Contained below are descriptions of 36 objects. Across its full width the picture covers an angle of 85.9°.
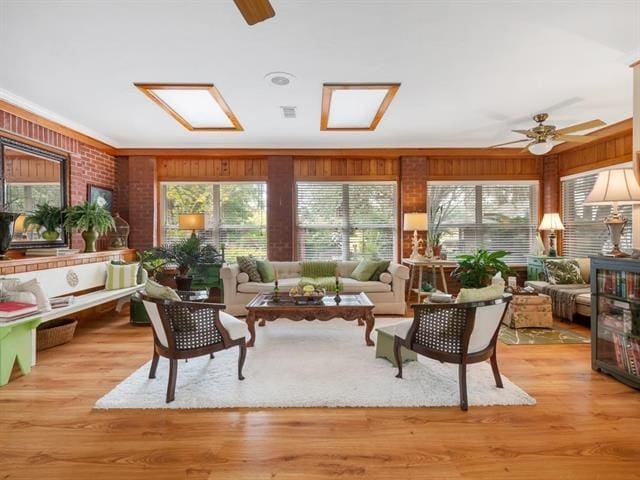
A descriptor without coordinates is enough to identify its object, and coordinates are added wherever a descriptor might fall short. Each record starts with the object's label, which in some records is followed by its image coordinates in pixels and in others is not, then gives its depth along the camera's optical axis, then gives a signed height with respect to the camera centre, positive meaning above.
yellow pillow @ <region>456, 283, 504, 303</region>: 2.48 -0.42
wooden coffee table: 3.62 -0.80
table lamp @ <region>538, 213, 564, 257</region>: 5.57 +0.20
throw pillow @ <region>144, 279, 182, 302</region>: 2.64 -0.42
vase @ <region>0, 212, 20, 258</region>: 3.53 +0.08
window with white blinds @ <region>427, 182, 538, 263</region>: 6.37 +0.35
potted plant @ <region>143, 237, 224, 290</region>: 5.25 -0.31
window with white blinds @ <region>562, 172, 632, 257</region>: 5.16 +0.24
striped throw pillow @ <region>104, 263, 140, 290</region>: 4.92 -0.55
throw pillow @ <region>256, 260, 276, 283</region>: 5.14 -0.52
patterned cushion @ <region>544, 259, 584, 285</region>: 4.96 -0.52
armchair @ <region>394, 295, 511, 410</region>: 2.41 -0.71
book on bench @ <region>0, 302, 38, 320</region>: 2.88 -0.61
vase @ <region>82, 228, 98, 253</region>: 4.80 -0.02
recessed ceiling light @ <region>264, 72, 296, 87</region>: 3.34 +1.59
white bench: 2.87 -0.74
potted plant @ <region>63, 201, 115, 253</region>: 4.55 +0.22
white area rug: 2.49 -1.17
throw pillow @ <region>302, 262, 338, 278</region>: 5.55 -0.52
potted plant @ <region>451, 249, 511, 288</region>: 4.93 -0.47
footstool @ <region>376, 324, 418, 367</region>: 3.10 -1.03
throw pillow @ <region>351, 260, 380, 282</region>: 5.14 -0.51
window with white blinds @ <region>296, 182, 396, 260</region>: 6.36 +0.34
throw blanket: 4.51 -0.81
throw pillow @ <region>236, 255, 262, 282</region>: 5.03 -0.45
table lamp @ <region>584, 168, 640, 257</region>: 2.84 +0.36
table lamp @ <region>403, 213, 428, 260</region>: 5.61 +0.26
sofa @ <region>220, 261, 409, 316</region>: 4.88 -0.73
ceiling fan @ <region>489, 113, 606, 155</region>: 3.94 +1.17
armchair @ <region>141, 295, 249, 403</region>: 2.54 -0.73
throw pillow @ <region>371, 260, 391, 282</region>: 5.17 -0.50
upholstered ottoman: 4.30 -0.94
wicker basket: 3.66 -1.04
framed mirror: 3.92 +0.65
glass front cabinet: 2.76 -0.70
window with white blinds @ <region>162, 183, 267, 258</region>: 6.34 +0.54
